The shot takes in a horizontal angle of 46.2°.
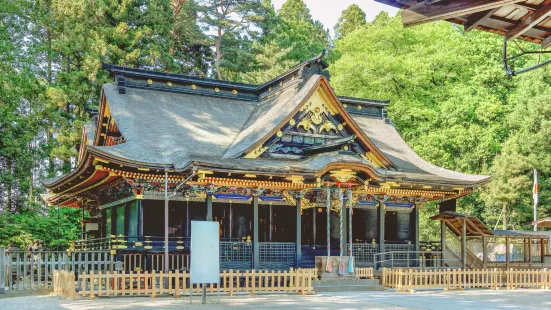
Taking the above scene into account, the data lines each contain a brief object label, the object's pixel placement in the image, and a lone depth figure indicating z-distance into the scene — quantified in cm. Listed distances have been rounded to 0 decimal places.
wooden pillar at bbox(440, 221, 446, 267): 2564
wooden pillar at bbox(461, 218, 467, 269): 2478
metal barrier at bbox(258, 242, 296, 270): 2266
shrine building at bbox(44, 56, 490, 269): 2133
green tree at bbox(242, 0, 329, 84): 5262
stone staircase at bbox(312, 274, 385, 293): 2105
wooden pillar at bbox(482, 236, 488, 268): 2538
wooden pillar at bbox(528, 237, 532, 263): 2704
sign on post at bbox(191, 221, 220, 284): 1478
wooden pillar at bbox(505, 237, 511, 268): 2575
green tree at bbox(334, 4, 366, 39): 6775
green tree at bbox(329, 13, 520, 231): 4194
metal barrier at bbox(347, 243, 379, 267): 2447
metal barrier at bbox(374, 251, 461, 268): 2462
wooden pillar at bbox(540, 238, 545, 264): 2759
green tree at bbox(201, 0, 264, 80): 5553
